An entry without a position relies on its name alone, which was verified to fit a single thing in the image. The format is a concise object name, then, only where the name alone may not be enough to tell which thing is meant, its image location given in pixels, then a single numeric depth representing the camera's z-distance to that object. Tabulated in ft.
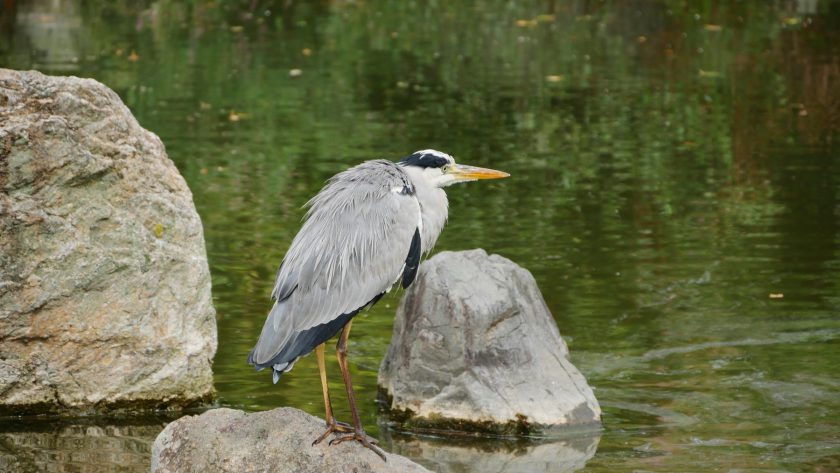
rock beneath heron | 39.34
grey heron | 42.65
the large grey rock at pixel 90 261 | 50.72
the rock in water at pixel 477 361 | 50.88
